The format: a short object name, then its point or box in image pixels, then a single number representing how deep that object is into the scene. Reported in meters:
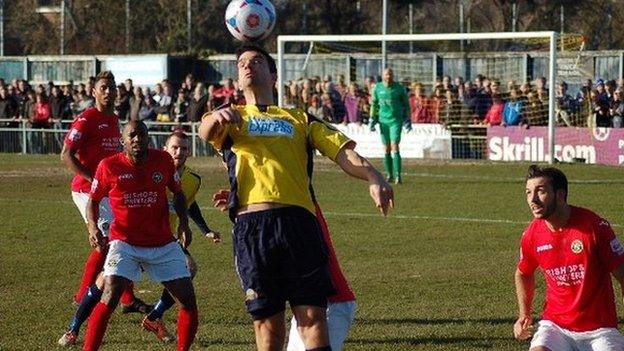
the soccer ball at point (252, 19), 11.13
